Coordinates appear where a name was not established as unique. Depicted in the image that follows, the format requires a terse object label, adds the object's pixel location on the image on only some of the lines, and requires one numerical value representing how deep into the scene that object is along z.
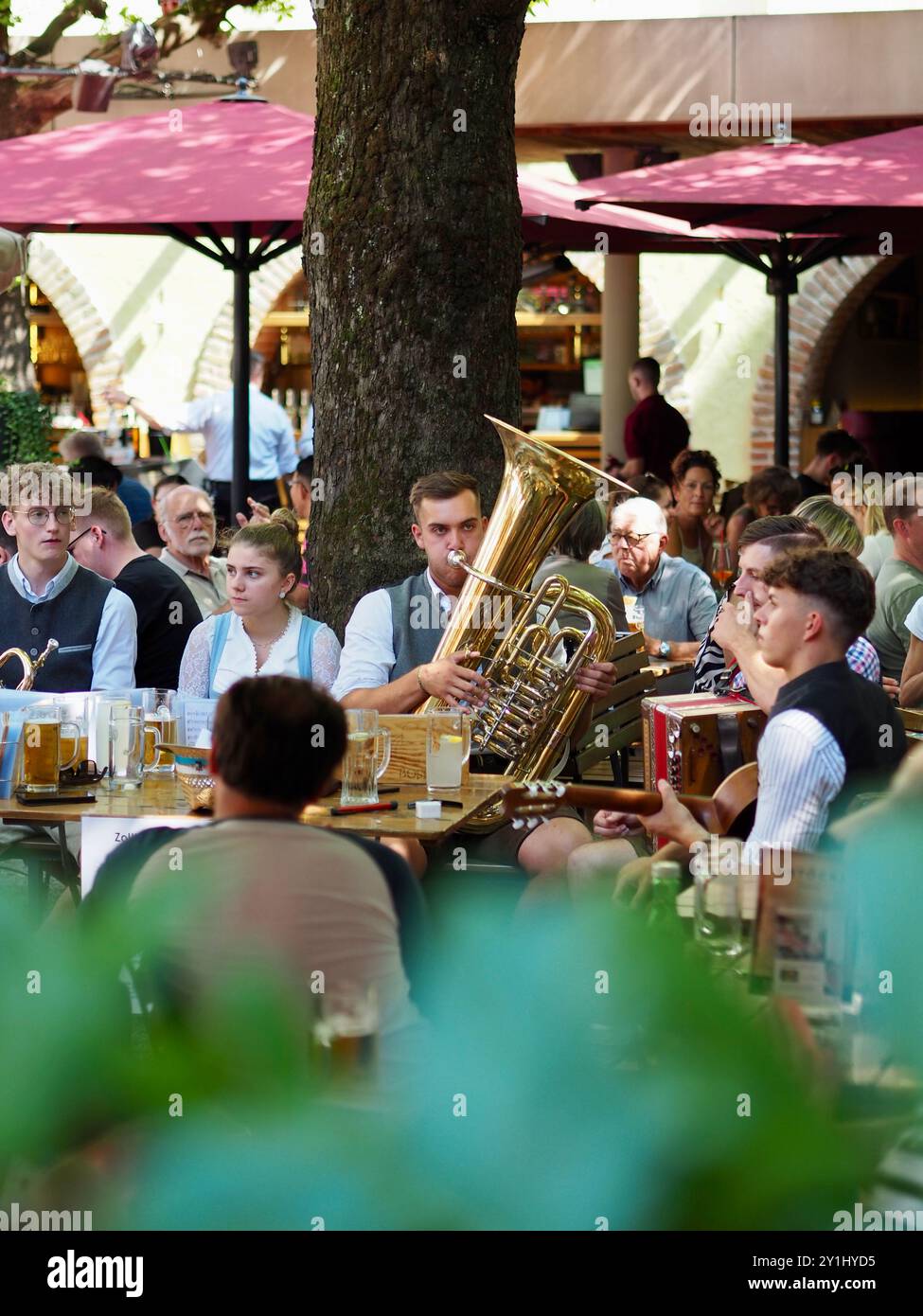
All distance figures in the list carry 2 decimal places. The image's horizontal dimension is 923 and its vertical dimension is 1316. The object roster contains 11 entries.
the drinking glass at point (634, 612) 6.49
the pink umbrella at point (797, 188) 7.62
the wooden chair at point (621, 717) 5.10
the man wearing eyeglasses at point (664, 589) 6.52
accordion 4.16
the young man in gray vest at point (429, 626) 4.52
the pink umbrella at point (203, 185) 7.41
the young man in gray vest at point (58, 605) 4.86
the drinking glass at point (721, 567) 7.54
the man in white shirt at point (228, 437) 10.69
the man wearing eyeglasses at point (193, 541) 6.41
